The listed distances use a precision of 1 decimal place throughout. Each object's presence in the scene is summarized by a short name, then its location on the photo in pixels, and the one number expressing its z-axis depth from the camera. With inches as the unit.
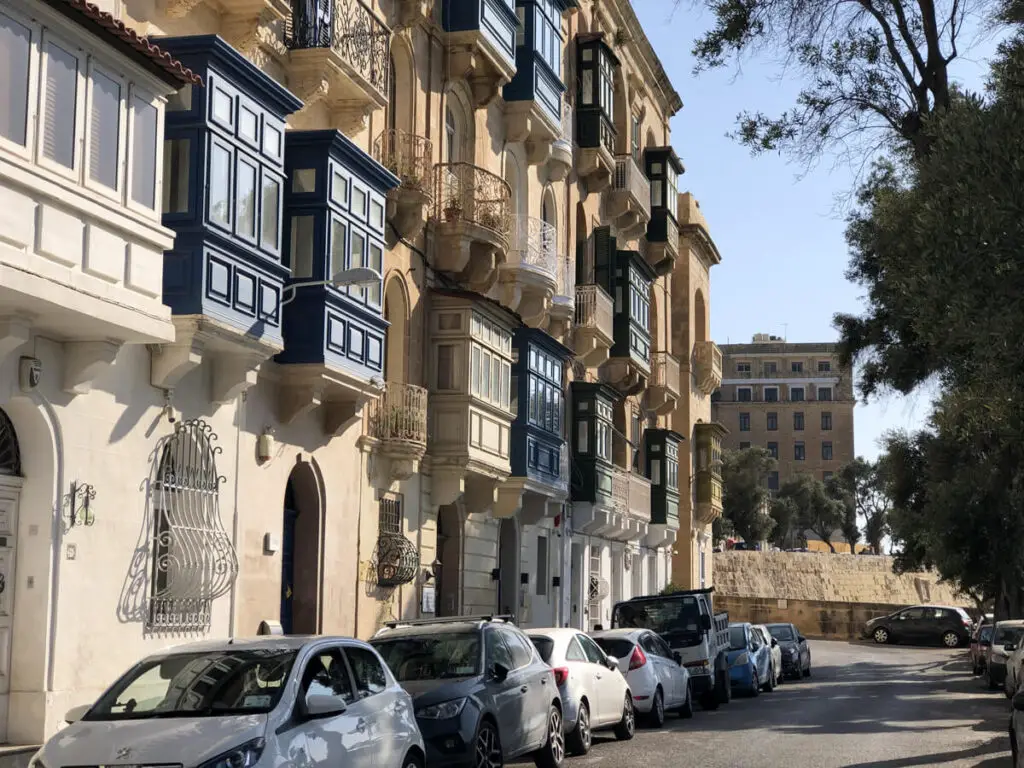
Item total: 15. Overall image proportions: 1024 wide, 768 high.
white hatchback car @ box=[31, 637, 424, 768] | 354.9
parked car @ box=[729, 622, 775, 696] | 1140.5
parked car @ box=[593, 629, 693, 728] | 828.0
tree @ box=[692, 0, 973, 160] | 795.4
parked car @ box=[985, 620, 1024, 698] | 1190.3
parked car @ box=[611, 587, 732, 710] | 1007.6
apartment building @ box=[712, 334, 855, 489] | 5772.6
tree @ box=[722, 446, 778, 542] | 4288.9
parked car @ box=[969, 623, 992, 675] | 1489.9
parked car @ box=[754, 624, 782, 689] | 1284.7
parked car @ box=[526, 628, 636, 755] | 662.5
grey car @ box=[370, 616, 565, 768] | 513.7
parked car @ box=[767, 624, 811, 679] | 1469.0
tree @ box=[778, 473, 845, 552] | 4849.9
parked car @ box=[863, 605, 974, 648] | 2343.8
